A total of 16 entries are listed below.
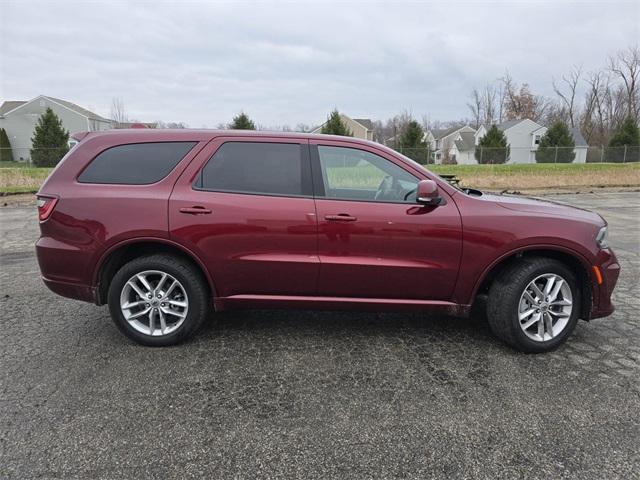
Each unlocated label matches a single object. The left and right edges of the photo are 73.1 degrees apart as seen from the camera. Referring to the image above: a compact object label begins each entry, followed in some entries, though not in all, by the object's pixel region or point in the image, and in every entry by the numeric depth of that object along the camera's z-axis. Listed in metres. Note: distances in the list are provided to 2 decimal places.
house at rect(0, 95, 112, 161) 49.66
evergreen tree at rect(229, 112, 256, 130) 30.16
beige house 66.69
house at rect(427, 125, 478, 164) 62.57
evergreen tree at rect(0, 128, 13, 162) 27.95
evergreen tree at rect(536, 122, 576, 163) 35.03
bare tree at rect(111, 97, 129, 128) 64.30
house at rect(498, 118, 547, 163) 59.91
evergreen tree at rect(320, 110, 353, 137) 30.31
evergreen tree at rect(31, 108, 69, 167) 31.30
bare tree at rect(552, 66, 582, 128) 71.59
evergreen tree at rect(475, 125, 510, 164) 33.06
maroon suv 3.47
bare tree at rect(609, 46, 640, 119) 62.34
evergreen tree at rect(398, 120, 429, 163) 34.76
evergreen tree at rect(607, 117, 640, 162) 34.75
